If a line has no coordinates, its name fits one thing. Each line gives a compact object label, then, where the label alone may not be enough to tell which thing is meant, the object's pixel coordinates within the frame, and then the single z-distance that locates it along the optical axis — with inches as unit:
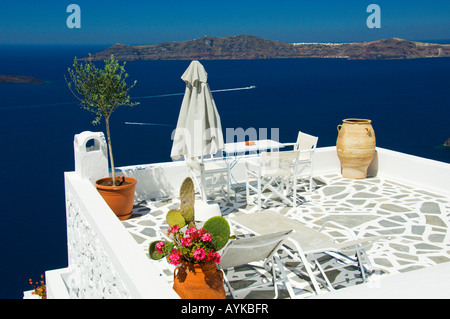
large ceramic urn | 294.8
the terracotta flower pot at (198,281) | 129.6
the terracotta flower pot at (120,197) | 227.0
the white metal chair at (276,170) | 239.1
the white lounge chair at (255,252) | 133.2
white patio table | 280.7
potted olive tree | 233.5
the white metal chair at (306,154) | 275.3
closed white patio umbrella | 231.3
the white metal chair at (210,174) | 242.3
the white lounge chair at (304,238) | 152.3
